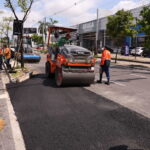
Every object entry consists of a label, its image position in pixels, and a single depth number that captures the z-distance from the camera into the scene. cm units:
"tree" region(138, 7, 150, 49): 1413
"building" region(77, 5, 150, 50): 3101
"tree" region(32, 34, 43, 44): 5915
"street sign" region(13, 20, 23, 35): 992
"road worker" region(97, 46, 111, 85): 759
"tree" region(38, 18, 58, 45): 4223
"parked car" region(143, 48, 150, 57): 2485
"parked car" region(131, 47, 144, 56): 2655
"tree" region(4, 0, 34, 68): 1063
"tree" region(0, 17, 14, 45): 1950
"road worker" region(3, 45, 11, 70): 1135
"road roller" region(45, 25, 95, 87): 669
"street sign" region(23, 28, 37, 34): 2197
